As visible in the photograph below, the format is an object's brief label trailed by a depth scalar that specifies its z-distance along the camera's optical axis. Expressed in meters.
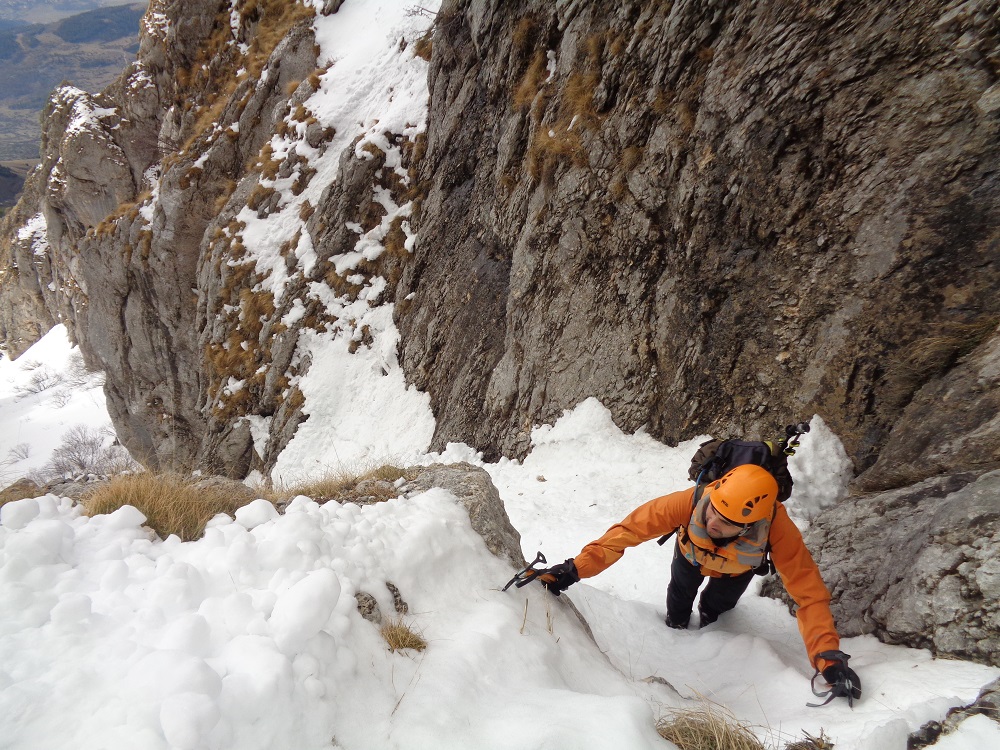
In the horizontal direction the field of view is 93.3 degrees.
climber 3.30
